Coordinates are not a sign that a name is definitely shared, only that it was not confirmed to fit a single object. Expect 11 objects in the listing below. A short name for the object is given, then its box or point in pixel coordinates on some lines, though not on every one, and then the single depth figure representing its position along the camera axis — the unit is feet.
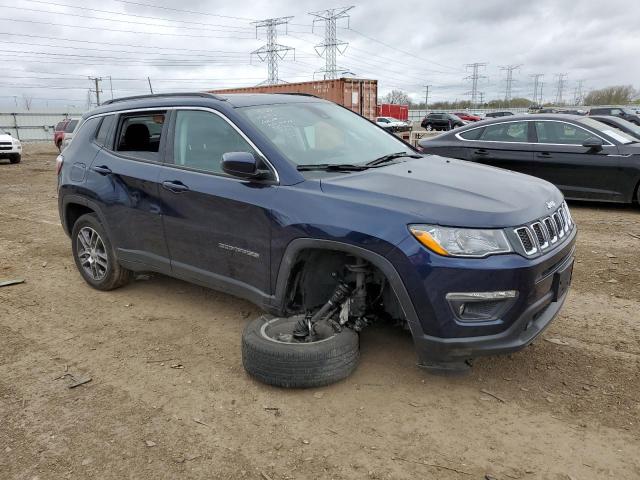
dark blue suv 9.36
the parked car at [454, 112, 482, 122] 164.86
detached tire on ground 10.36
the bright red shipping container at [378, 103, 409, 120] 188.18
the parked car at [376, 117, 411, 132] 123.94
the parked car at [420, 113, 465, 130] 147.49
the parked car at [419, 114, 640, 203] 26.27
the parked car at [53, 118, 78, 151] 68.59
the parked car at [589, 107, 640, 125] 86.54
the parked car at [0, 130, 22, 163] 62.18
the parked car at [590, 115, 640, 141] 31.82
